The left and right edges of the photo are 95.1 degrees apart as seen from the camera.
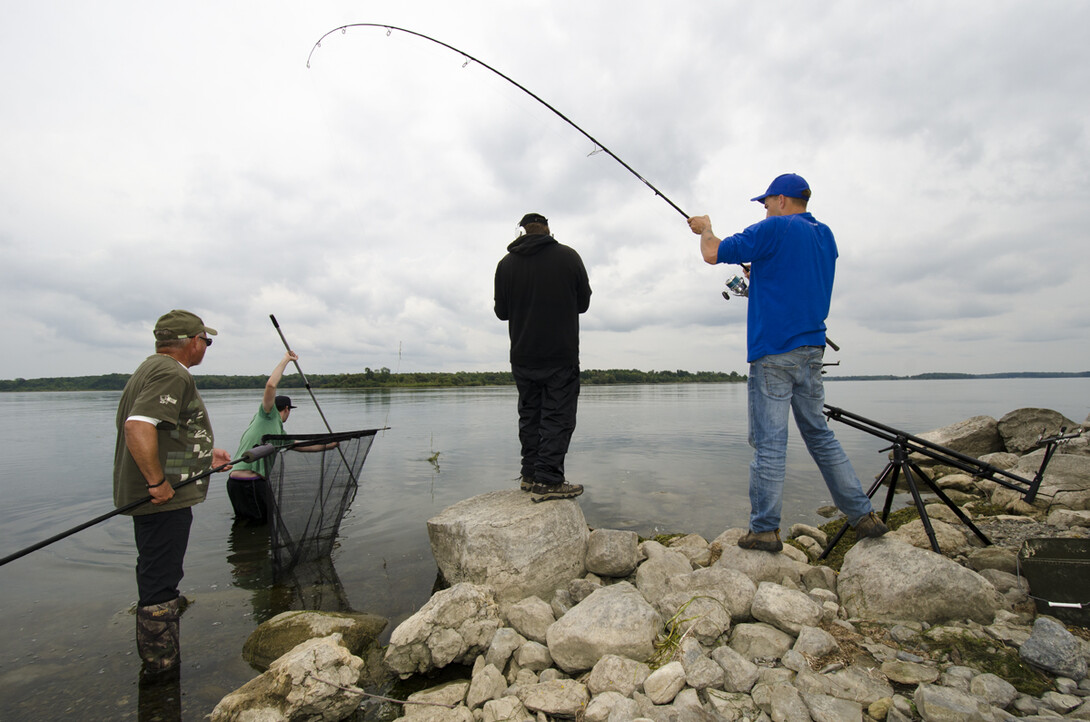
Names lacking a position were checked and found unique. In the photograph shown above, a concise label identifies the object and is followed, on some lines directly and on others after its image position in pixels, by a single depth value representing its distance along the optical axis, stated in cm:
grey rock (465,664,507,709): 299
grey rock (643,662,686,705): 274
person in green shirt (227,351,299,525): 652
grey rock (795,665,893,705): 259
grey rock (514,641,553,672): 333
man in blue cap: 381
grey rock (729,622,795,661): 309
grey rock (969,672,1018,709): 244
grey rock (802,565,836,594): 389
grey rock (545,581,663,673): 319
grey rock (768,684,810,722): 249
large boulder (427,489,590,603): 430
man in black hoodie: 475
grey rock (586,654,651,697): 289
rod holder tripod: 383
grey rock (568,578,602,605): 416
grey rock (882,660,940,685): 265
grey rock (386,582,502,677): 345
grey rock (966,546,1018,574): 379
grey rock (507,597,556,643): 367
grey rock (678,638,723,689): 282
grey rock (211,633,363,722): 292
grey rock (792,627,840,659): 296
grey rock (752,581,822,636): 324
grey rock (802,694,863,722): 242
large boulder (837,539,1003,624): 325
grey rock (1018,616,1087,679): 258
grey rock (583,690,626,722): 265
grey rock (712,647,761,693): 281
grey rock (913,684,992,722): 226
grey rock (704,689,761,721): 260
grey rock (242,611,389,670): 384
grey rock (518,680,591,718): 280
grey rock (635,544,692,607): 414
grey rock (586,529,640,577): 459
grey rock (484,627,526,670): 340
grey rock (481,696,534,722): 278
